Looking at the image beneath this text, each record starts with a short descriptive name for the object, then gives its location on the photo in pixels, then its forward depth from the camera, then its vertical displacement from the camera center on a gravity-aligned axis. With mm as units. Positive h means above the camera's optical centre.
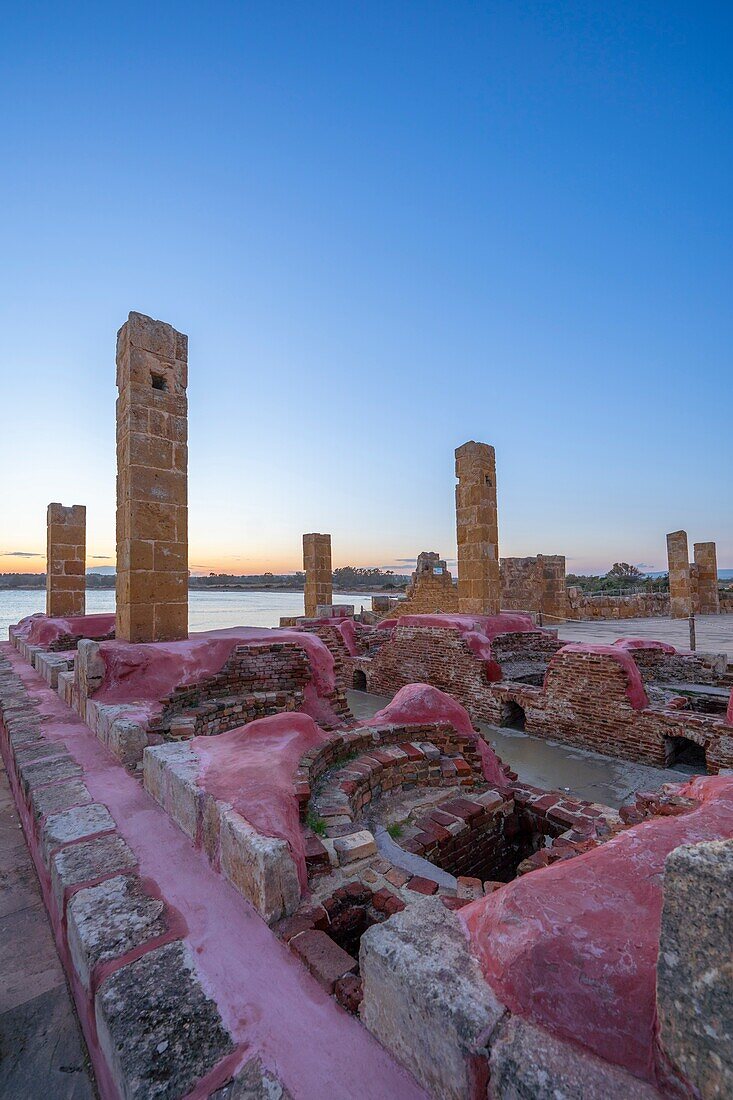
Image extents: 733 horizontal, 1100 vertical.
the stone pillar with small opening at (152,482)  5812 +1112
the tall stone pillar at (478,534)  10492 +684
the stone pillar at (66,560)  11023 +289
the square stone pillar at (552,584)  18062 -766
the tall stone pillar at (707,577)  19094 -624
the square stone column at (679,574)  17828 -453
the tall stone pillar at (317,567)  15453 +32
